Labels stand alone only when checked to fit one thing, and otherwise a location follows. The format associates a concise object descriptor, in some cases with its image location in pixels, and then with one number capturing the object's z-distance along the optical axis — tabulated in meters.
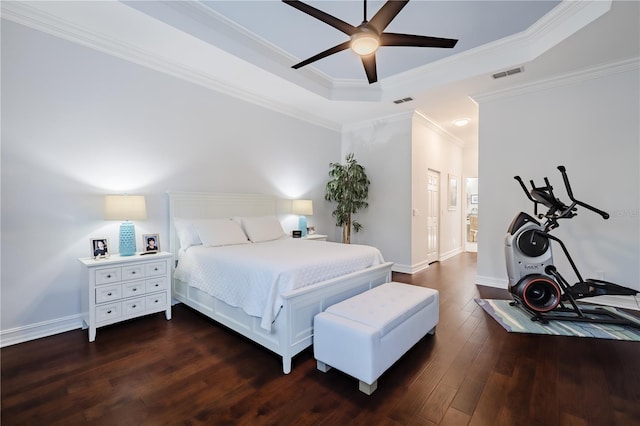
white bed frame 2.19
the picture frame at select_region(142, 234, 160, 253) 3.19
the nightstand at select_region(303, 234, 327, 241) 4.96
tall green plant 5.58
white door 6.20
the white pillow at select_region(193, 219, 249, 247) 3.42
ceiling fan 2.14
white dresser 2.65
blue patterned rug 2.75
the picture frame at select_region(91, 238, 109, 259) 2.85
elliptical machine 3.08
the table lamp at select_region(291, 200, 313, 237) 5.08
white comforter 2.26
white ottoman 1.88
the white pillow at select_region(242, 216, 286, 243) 3.93
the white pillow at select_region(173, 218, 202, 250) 3.45
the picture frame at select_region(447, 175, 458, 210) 7.28
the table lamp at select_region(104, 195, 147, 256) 2.88
